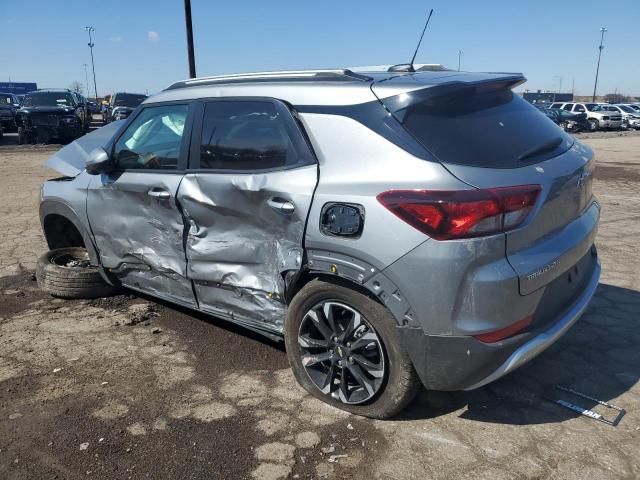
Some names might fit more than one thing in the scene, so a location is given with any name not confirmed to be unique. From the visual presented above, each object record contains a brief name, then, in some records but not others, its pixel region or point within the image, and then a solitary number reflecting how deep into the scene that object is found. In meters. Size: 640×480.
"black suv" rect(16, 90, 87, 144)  20.52
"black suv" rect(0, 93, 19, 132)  26.52
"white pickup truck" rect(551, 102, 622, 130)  36.06
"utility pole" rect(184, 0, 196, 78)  14.59
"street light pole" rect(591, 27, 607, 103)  75.00
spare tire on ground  4.75
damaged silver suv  2.54
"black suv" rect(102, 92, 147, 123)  24.47
